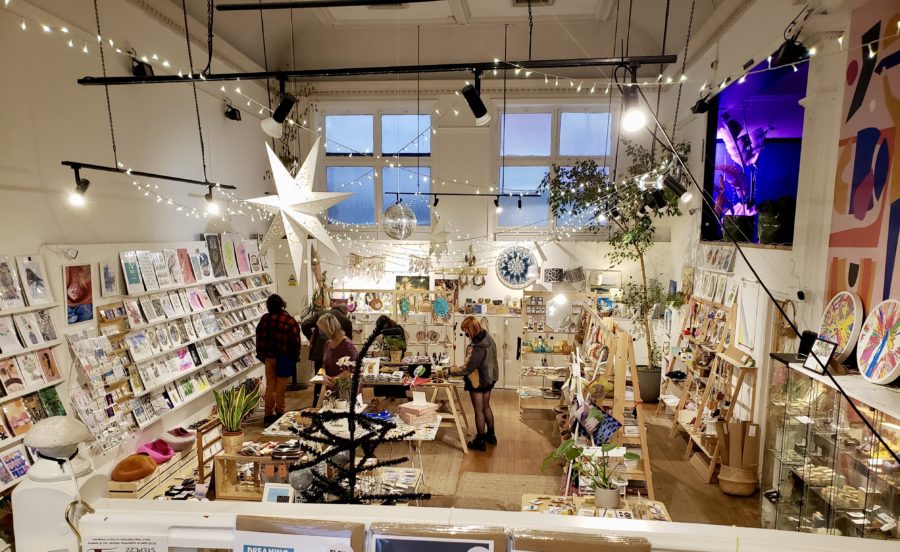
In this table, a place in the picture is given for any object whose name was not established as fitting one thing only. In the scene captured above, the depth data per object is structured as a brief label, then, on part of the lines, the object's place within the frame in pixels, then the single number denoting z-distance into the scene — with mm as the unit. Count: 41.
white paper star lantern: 3299
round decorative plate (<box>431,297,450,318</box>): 7805
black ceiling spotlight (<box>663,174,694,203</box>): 4656
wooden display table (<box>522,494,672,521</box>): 3070
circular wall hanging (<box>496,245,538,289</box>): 8211
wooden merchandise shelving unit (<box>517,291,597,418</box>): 7051
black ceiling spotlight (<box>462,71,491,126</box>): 3936
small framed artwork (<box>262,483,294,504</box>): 2609
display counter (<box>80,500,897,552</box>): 1187
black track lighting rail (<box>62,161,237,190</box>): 4312
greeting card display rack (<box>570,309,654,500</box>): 4340
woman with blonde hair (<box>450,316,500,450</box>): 5516
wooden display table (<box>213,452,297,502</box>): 4219
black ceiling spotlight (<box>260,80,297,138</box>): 4098
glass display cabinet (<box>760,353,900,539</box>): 2766
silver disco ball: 6926
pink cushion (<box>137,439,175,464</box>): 4840
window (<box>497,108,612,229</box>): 8312
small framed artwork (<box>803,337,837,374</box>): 3271
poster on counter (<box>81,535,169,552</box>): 1267
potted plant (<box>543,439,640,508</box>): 3244
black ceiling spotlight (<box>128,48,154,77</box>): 5094
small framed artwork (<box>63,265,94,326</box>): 4316
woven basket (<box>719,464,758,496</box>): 4629
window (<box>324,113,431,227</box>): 8609
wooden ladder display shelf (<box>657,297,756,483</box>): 4914
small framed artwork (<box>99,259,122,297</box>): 4699
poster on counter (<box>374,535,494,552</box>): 1168
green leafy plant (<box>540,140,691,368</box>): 6895
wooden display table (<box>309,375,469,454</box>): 5688
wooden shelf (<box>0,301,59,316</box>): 3676
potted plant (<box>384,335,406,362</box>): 6420
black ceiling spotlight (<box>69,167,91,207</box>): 4309
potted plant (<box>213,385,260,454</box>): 4367
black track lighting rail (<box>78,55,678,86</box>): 3531
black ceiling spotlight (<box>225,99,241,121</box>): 6848
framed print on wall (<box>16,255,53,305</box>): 3912
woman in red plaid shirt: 6410
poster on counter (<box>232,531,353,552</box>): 1199
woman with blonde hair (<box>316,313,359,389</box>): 5730
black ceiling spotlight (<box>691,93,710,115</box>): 5129
